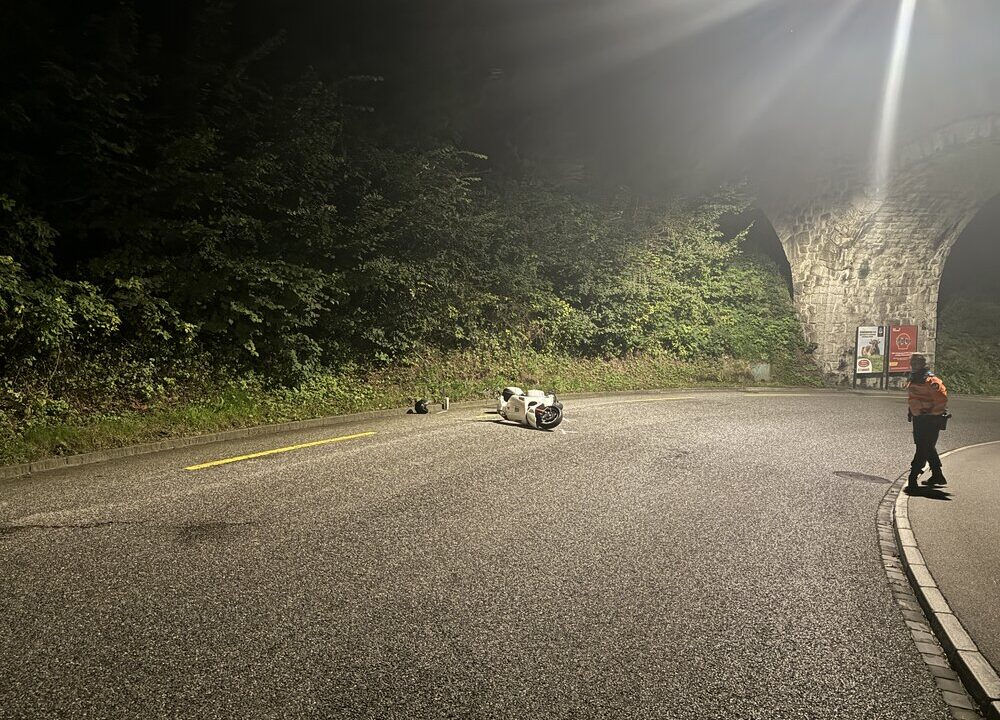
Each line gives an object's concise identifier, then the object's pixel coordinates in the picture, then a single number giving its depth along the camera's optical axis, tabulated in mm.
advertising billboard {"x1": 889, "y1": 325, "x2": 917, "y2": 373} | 21750
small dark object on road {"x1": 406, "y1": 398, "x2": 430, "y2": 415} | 13219
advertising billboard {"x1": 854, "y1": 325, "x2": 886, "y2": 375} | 21623
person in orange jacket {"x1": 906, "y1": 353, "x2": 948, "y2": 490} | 7453
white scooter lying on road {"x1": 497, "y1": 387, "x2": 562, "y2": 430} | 11258
